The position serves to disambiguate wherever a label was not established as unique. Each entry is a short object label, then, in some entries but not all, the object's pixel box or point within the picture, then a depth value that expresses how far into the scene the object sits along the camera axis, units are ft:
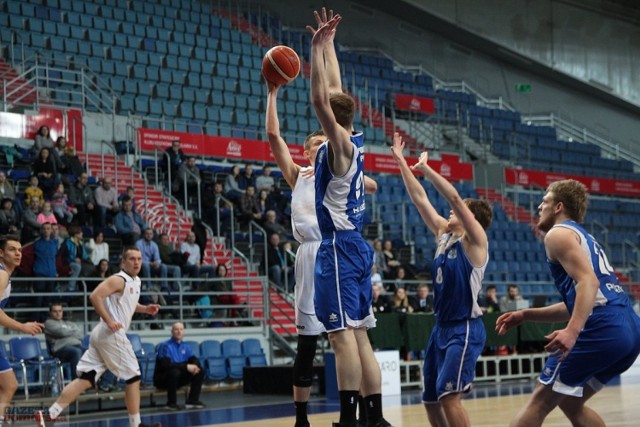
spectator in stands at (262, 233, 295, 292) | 57.67
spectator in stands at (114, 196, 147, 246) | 53.21
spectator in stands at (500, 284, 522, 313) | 58.65
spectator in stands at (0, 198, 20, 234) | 47.98
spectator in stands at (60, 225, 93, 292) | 48.80
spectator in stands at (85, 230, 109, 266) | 50.39
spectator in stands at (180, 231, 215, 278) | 54.29
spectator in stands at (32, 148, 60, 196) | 53.62
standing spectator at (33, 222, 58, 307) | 47.73
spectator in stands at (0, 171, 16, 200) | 50.62
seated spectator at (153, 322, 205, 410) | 43.45
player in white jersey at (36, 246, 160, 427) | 29.86
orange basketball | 21.20
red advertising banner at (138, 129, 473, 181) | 66.85
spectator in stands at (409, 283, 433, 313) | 55.01
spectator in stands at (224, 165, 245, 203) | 63.26
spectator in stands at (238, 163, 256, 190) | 63.72
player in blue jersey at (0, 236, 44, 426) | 26.29
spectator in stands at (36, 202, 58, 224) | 49.73
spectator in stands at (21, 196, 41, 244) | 48.93
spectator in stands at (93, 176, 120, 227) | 54.08
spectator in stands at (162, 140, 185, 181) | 62.64
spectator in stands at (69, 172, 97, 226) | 53.36
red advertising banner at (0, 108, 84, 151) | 59.72
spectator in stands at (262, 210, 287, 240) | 59.98
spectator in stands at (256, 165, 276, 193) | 64.59
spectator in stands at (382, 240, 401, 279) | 61.47
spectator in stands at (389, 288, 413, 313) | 53.67
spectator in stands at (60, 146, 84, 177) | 55.98
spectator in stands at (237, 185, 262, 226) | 60.75
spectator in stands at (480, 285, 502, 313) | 57.72
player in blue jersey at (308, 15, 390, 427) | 19.26
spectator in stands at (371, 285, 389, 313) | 53.16
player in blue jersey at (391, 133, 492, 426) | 18.78
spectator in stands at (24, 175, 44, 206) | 51.57
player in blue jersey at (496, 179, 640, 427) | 16.26
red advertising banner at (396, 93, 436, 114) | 94.02
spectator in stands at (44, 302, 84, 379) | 43.47
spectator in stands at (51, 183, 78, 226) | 51.55
